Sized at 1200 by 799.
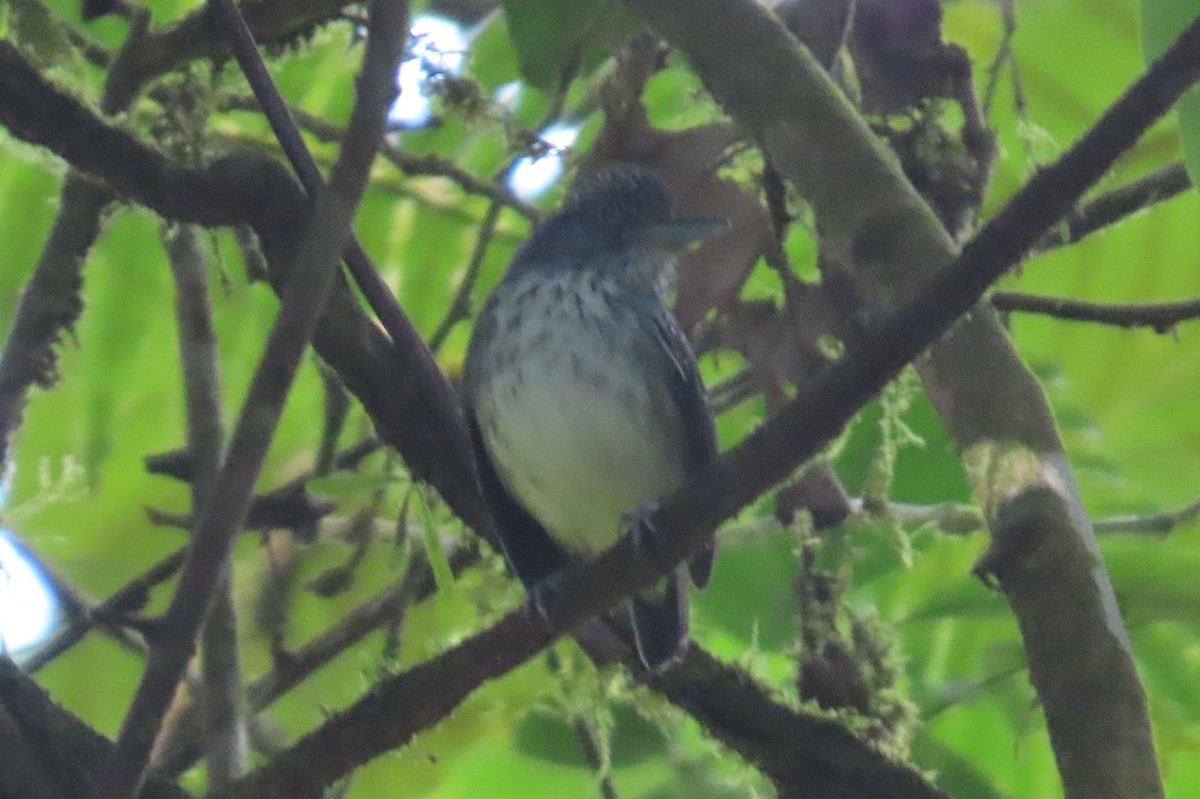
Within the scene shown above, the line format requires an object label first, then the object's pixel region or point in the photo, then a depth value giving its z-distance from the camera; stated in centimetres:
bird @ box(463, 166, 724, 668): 571
